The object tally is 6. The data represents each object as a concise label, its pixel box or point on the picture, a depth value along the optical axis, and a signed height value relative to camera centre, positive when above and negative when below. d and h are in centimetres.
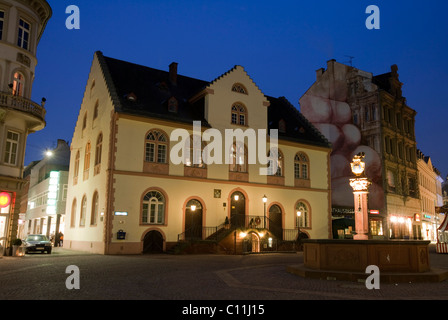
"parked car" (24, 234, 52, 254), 2670 -68
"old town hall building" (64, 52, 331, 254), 2741 +497
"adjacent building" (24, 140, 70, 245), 4350 +442
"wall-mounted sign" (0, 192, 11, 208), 2366 +191
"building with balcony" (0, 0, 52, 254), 2366 +733
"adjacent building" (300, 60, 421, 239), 4522 +1152
